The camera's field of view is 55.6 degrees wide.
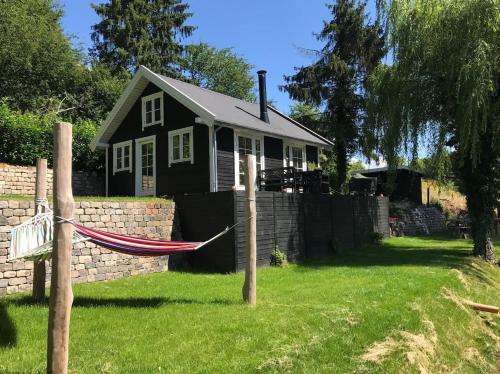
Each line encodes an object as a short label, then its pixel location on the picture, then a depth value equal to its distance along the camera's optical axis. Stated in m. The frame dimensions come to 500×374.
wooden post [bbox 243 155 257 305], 7.34
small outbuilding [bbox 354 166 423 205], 31.89
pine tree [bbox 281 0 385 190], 24.98
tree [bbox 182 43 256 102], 41.53
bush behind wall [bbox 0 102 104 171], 18.27
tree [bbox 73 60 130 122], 28.12
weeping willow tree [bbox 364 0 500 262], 12.23
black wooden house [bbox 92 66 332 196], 15.57
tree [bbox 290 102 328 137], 25.91
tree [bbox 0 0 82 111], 25.44
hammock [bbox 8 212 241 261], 5.73
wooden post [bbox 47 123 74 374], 4.14
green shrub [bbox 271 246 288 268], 12.26
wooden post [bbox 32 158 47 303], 7.32
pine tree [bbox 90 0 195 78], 32.84
